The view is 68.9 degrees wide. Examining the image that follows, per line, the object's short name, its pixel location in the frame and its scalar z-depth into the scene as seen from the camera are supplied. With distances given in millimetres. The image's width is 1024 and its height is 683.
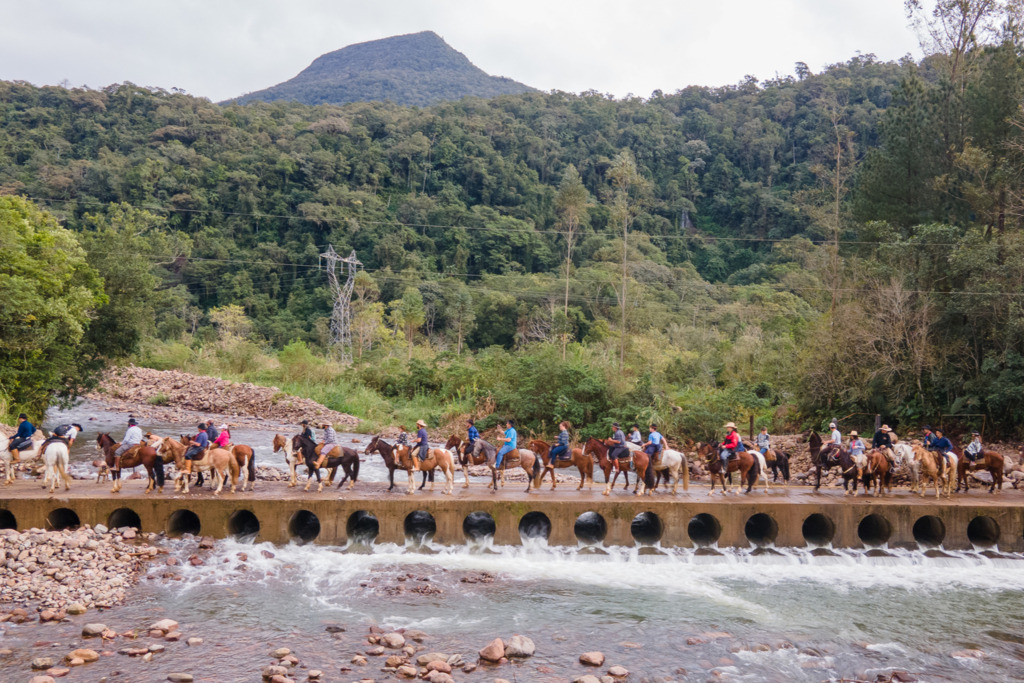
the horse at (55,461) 16281
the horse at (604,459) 18016
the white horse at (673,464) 17750
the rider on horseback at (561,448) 17891
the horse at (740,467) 18047
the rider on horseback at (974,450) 18641
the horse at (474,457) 17562
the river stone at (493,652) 11422
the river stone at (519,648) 11633
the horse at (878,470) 18062
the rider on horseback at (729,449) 18250
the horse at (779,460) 19094
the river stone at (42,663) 10576
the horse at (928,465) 17969
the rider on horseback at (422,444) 17266
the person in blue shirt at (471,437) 17467
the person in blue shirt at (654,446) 17812
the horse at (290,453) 17328
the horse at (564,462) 18156
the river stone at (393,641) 11742
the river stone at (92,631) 11672
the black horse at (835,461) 18203
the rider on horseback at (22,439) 16891
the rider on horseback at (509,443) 17609
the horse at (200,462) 16719
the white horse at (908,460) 18344
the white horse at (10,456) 16922
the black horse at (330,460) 17250
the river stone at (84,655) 10836
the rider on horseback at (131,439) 16750
